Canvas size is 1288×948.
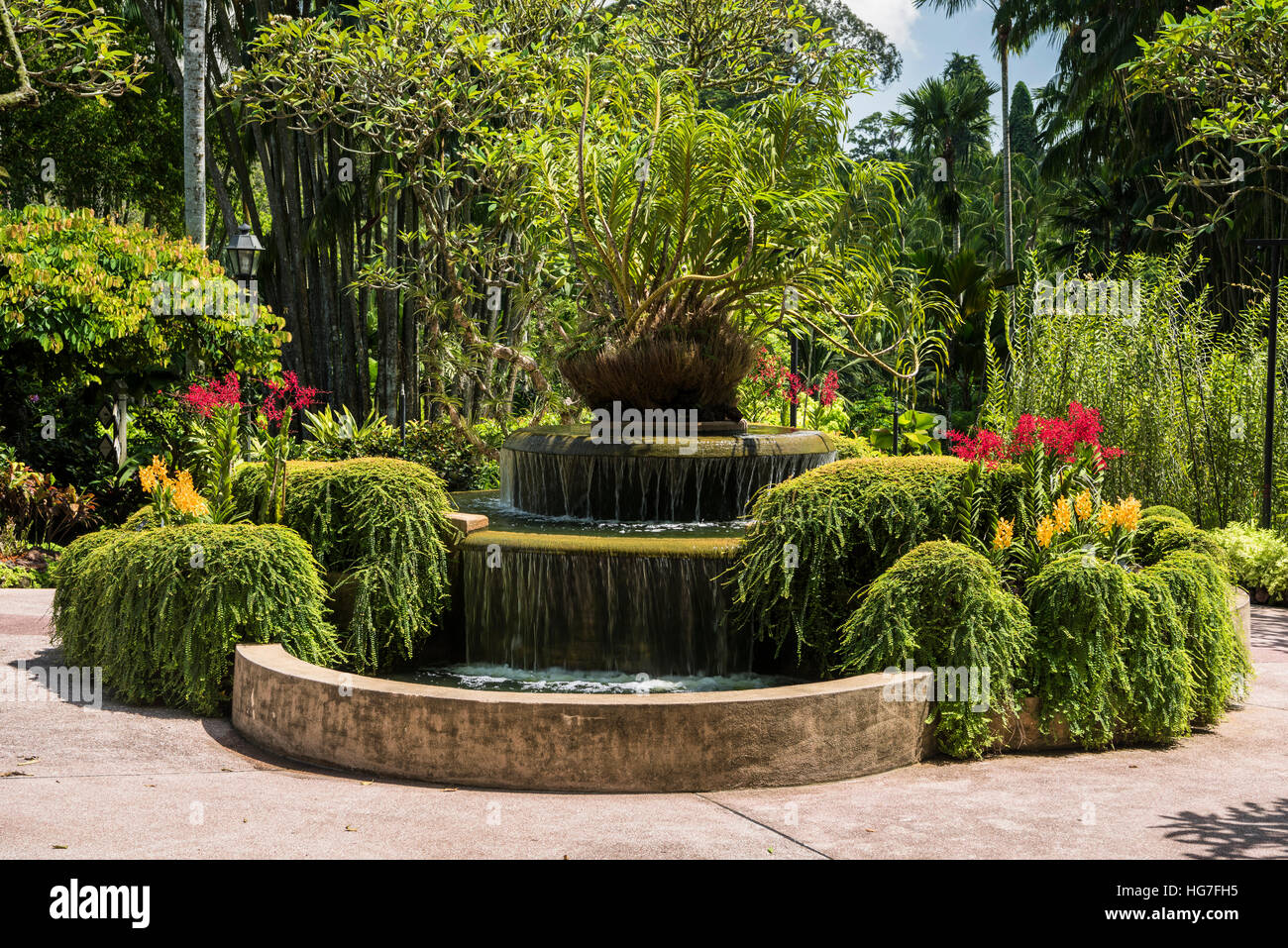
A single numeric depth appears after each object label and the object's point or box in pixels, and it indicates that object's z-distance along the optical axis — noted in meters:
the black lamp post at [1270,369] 11.16
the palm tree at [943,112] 46.47
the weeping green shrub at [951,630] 6.12
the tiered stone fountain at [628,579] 7.55
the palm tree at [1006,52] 33.71
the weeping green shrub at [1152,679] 6.34
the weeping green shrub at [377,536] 7.66
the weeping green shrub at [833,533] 7.02
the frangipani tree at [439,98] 13.84
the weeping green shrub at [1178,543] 7.34
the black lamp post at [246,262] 14.19
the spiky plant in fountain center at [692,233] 9.43
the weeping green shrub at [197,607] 6.73
